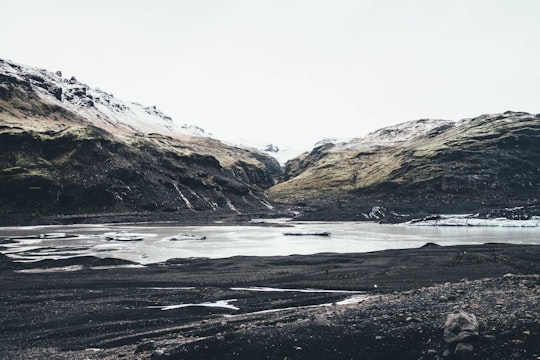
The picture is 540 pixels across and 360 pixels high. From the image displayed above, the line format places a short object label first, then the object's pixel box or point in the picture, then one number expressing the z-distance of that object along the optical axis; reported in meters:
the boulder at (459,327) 15.84
